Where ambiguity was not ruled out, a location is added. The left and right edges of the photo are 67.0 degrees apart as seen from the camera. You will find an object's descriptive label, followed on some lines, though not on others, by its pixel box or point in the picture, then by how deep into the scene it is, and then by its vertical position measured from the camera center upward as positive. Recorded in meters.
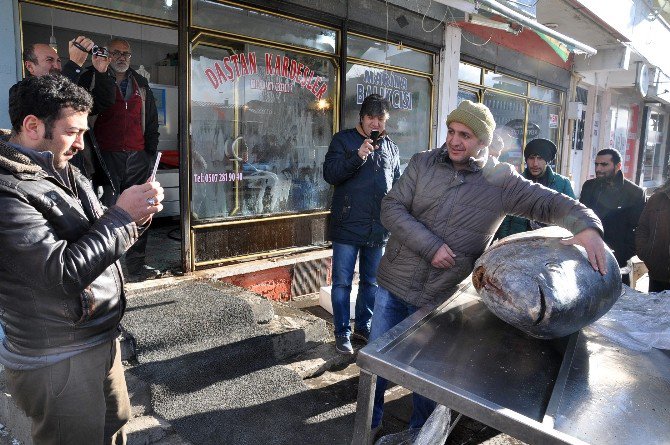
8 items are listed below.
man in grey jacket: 2.62 -0.31
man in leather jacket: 1.73 -0.42
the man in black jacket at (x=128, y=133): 4.48 +0.07
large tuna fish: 2.04 -0.56
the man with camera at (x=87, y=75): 3.65 +0.49
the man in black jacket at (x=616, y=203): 4.72 -0.47
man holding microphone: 4.07 -0.43
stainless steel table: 1.66 -0.86
